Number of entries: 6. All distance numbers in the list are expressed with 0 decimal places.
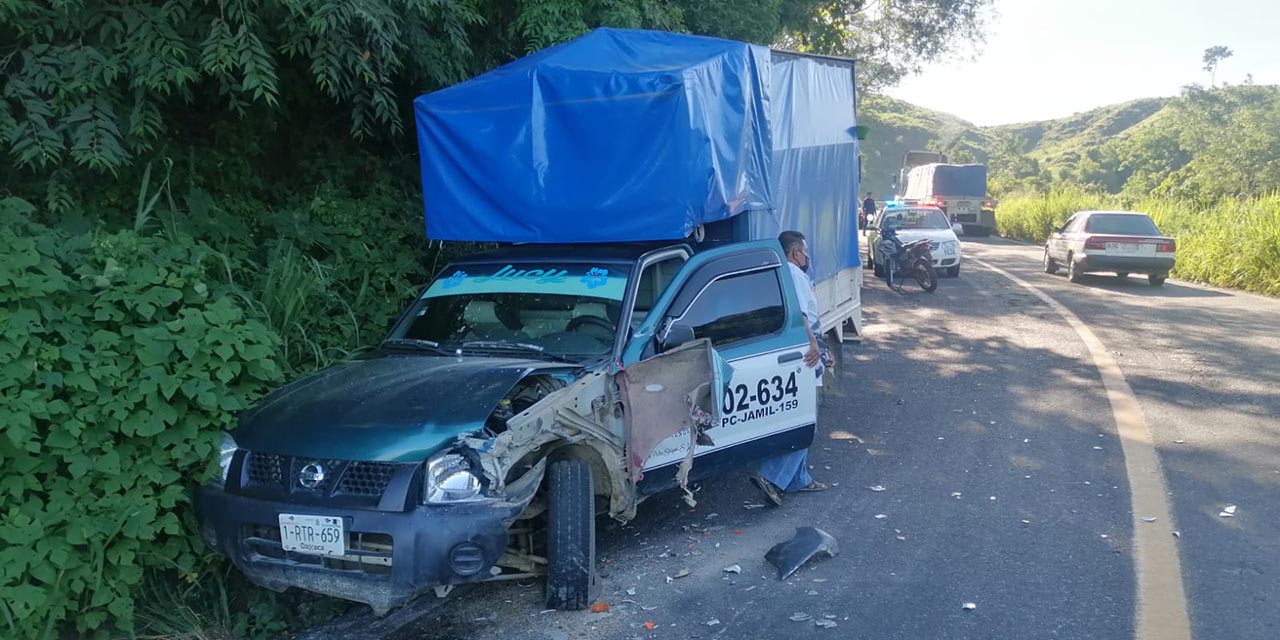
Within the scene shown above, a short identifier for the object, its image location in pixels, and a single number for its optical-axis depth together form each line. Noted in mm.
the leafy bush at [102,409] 4172
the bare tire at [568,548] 4789
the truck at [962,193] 39844
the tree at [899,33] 27391
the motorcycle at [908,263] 18266
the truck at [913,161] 48844
